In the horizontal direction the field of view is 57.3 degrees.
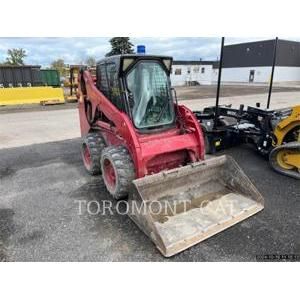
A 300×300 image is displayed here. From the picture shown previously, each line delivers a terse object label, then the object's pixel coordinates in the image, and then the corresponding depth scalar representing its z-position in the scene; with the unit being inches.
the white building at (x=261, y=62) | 1727.4
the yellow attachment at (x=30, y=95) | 652.1
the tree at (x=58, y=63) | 1667.1
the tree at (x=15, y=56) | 1771.7
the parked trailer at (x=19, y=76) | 750.5
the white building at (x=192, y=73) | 1669.5
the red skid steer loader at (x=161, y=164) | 139.6
